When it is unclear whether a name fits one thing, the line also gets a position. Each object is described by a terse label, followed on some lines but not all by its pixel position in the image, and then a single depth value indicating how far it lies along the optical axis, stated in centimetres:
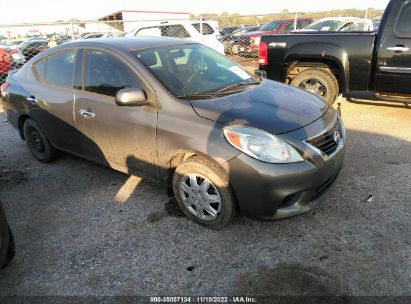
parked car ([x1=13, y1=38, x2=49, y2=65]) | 1166
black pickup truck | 555
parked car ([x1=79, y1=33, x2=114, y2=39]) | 1576
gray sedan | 285
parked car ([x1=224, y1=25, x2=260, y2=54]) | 1590
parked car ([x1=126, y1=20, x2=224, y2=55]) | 1161
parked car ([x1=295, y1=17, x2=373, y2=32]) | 1234
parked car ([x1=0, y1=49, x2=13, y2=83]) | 1032
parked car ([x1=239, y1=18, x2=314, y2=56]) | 1465
